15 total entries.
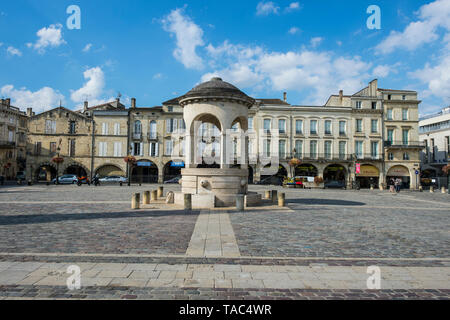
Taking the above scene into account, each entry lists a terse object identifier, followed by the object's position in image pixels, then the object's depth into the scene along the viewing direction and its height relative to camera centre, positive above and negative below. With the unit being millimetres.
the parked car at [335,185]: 35312 -1368
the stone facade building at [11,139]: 43875 +5446
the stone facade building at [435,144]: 45031 +5368
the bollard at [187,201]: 11648 -1193
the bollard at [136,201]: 11660 -1222
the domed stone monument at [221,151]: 12695 +1058
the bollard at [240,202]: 11508 -1204
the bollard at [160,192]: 17034 -1223
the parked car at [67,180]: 34719 -1063
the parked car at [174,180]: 37669 -1005
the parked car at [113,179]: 35812 -921
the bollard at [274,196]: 14997 -1212
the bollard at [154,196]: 14835 -1283
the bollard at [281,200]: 13133 -1248
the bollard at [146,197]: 13434 -1209
